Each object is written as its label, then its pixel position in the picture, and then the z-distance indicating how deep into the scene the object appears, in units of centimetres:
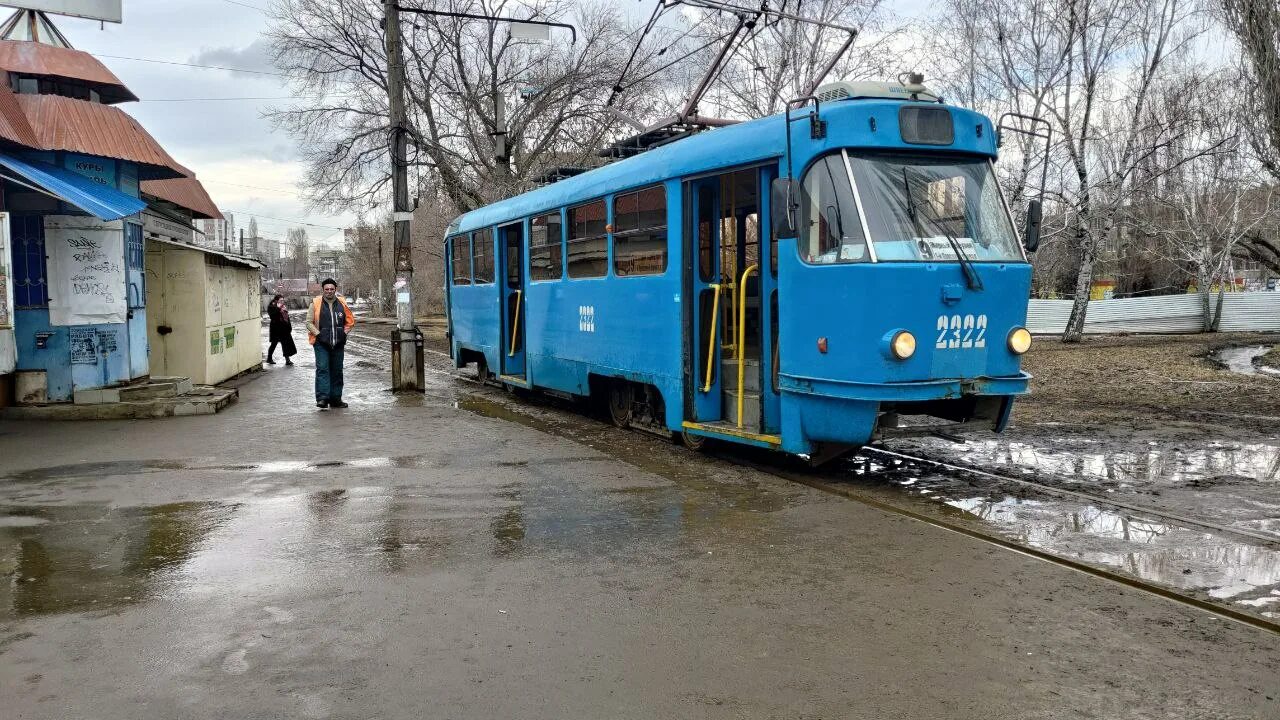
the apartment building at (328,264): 12150
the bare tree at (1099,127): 2362
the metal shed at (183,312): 1516
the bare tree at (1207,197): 2491
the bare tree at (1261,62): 1922
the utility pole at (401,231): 1539
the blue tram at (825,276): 739
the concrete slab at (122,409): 1143
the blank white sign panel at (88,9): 1187
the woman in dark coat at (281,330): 2225
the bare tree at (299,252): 13562
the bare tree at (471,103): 2897
